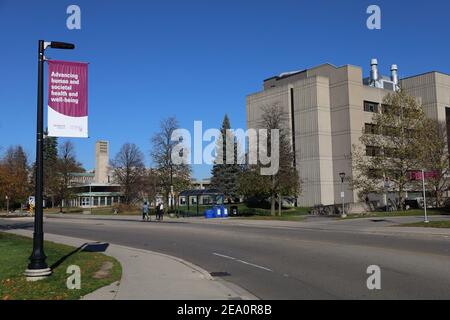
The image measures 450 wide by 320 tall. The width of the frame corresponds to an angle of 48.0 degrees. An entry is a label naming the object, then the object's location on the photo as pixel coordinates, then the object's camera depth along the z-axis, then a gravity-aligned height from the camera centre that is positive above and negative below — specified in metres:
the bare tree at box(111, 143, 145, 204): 77.69 +4.38
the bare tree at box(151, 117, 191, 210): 56.97 +3.31
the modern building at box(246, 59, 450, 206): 67.00 +10.25
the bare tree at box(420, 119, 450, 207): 47.24 +3.58
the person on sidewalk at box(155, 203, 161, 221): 44.91 -1.15
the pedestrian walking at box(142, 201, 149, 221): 46.01 -1.06
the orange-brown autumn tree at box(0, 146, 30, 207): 65.81 +2.43
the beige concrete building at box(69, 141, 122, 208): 117.94 +1.01
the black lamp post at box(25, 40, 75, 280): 11.12 +0.03
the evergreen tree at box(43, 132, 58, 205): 79.81 +3.69
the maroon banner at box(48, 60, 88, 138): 12.04 +2.43
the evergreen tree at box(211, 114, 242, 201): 72.69 +3.77
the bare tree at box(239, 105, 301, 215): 44.88 +1.59
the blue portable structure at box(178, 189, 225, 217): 47.14 +0.29
